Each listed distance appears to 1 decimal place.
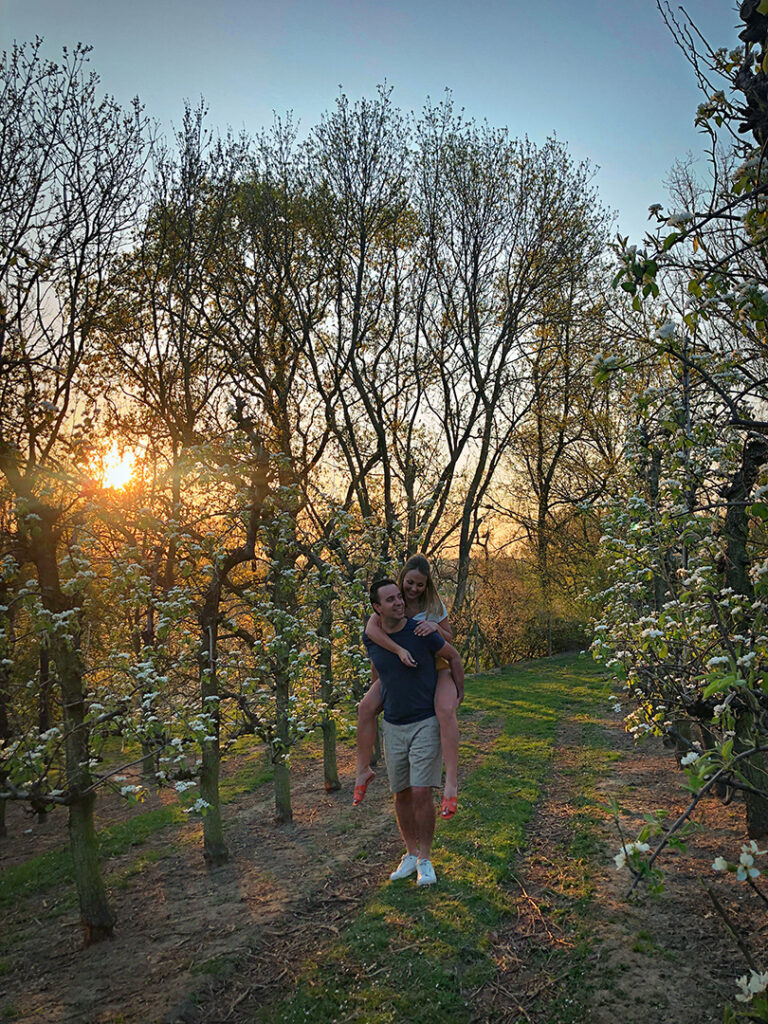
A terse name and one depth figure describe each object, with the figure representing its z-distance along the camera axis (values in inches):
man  204.8
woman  199.5
